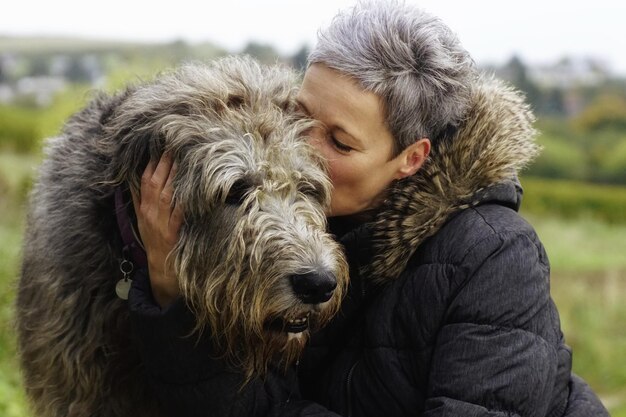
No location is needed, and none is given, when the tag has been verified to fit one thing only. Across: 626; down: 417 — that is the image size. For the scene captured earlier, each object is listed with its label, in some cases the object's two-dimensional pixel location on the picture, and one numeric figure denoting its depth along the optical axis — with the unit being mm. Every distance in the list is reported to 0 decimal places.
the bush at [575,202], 15344
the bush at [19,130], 13516
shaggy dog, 3645
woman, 3676
